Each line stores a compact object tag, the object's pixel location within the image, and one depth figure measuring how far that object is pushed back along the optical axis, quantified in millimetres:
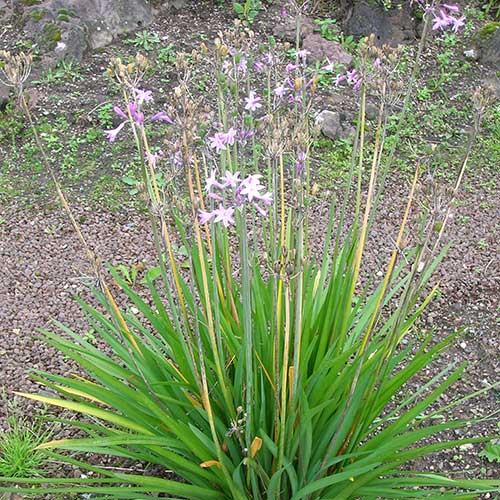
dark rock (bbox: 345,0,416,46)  5371
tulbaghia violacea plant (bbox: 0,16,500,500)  1515
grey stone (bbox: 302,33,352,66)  4996
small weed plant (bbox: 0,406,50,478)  2402
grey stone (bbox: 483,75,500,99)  4894
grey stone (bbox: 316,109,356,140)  4352
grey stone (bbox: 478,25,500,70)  5184
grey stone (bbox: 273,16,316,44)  5277
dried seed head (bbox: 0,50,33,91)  1396
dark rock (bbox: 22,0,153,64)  4934
